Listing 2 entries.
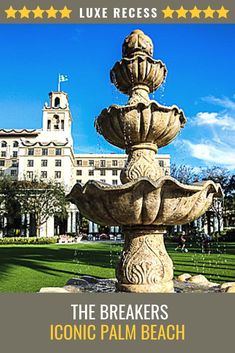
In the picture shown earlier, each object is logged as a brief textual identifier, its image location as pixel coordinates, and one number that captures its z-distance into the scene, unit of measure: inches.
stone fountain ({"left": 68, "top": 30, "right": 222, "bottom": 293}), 185.6
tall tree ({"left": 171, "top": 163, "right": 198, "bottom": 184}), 1756.4
